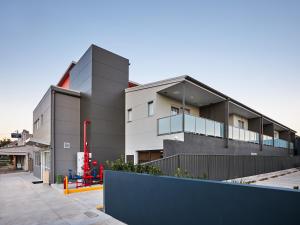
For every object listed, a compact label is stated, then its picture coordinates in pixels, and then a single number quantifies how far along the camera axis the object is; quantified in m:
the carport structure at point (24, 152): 27.03
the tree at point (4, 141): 65.88
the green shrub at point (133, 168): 6.14
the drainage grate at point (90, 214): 6.69
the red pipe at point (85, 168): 12.05
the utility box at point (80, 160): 13.60
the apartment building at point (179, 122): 11.76
